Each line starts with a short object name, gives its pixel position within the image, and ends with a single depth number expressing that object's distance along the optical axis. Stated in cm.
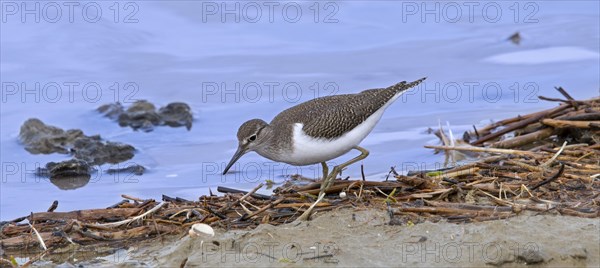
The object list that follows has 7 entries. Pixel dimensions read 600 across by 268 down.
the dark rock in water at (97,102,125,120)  2523
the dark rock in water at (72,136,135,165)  2208
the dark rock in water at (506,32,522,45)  2983
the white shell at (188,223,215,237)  1293
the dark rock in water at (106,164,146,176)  2134
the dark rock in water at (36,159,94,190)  2080
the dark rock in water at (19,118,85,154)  2272
